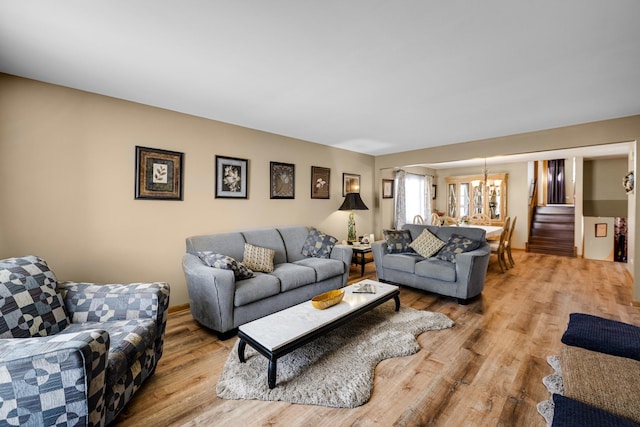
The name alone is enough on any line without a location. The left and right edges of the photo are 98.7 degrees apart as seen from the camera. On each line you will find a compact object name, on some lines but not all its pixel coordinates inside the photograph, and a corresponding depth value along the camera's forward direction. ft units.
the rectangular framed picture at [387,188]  21.08
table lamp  16.44
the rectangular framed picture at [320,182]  15.81
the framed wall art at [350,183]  17.76
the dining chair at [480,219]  24.52
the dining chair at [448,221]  23.56
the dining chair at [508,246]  17.79
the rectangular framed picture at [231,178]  11.85
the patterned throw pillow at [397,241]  14.12
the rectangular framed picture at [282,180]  13.79
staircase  22.13
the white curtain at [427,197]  25.70
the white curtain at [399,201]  21.89
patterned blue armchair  3.69
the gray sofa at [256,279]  8.43
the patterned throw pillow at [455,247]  12.14
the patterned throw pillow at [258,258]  10.78
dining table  17.58
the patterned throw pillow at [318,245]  13.08
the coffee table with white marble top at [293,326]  6.14
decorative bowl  7.99
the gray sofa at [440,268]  11.19
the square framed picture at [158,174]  9.73
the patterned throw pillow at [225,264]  8.84
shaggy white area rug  5.97
